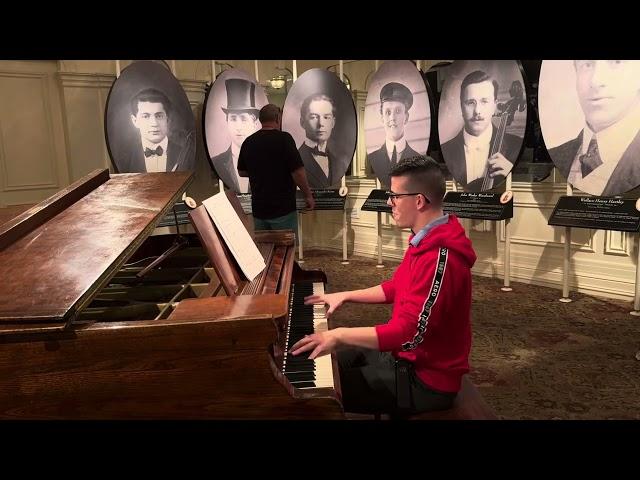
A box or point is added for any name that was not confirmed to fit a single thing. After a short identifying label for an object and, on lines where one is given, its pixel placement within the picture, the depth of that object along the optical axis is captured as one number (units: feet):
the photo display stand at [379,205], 20.10
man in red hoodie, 5.78
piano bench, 6.05
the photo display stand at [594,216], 14.03
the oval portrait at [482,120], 16.10
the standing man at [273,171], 14.21
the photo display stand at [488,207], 16.53
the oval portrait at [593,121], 13.85
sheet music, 6.76
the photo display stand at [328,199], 20.93
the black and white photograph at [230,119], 19.53
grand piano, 4.44
